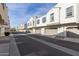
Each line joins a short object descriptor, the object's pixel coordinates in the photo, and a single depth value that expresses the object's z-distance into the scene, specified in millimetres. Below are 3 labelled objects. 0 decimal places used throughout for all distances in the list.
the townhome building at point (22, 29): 29143
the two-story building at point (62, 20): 12389
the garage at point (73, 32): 12416
